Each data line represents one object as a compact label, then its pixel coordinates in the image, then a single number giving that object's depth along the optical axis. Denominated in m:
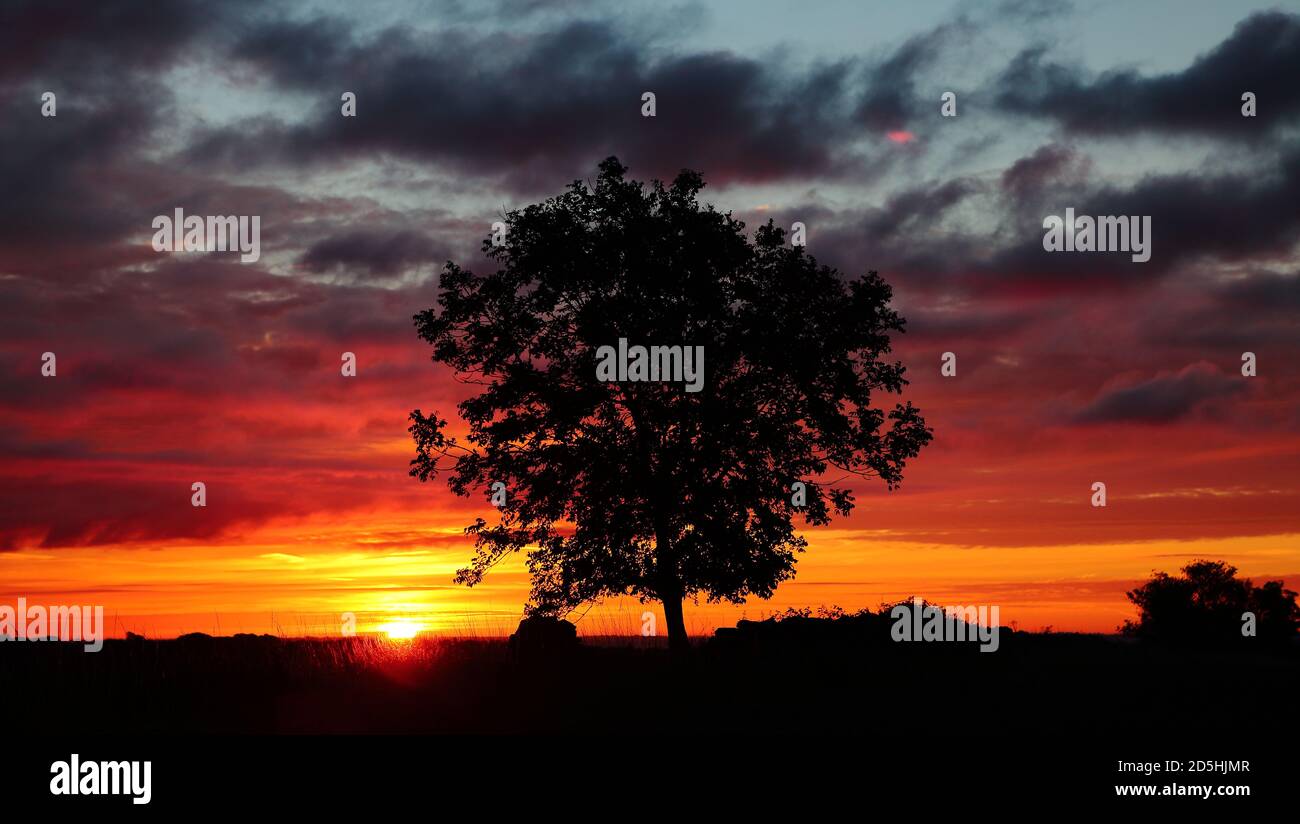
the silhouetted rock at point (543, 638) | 31.08
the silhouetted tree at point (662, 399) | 34.84
